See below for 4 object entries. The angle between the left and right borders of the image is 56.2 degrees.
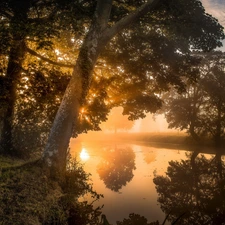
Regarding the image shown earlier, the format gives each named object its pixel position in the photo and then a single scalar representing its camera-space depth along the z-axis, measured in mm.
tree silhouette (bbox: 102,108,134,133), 72875
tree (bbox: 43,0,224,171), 8103
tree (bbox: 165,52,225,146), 31516
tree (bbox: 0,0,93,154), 8430
